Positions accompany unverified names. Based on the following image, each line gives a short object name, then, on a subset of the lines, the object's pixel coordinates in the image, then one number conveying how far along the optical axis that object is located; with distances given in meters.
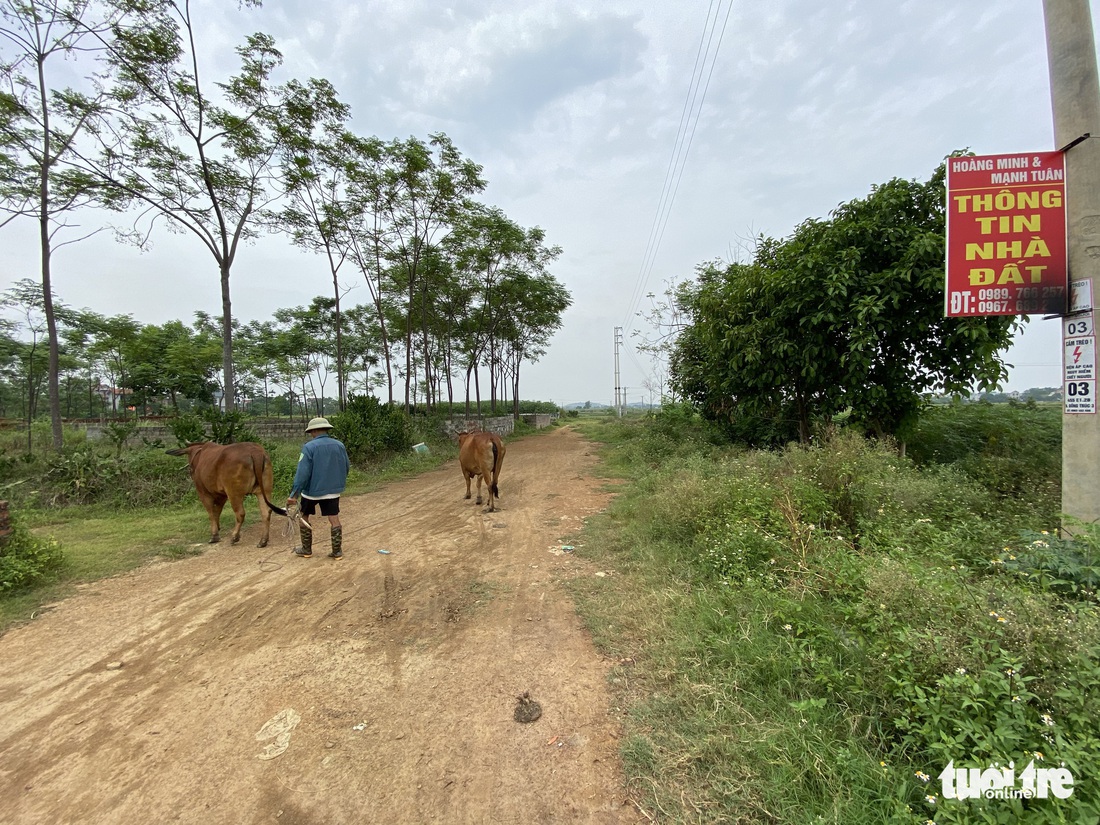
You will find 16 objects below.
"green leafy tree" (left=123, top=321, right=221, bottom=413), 20.64
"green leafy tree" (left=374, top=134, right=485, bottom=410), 14.00
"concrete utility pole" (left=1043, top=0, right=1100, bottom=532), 2.97
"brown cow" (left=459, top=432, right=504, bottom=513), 7.30
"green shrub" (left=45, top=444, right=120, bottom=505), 6.95
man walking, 4.83
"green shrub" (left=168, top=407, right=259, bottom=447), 7.82
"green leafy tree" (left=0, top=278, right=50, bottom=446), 14.98
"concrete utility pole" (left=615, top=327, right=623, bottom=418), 36.94
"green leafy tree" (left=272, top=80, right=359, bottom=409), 10.94
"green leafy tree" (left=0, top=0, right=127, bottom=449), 8.30
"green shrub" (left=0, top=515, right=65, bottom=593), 3.92
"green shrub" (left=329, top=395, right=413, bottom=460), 10.95
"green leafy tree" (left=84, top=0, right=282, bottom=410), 8.62
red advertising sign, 3.13
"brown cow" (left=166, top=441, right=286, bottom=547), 5.25
